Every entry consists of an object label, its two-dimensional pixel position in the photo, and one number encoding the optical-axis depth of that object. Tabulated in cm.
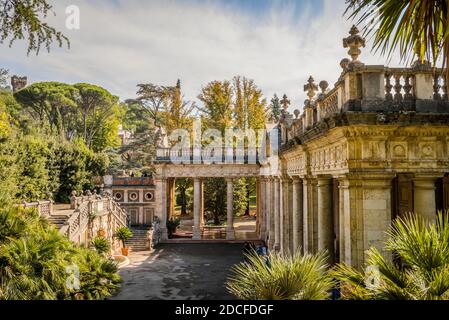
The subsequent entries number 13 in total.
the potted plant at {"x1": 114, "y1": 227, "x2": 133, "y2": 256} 2400
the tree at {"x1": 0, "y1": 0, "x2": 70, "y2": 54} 818
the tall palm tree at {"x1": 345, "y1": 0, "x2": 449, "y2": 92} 489
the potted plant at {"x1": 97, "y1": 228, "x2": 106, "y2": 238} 2272
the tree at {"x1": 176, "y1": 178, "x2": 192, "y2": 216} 4256
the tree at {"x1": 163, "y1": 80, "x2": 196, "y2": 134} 4103
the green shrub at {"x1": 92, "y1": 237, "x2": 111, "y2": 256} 1955
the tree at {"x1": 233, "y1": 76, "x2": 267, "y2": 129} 3816
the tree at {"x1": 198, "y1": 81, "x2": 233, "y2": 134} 3856
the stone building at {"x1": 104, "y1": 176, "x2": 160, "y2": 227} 3183
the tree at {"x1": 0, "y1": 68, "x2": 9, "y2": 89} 4040
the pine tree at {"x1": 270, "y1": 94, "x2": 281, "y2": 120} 6328
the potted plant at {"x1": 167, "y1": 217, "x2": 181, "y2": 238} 3035
